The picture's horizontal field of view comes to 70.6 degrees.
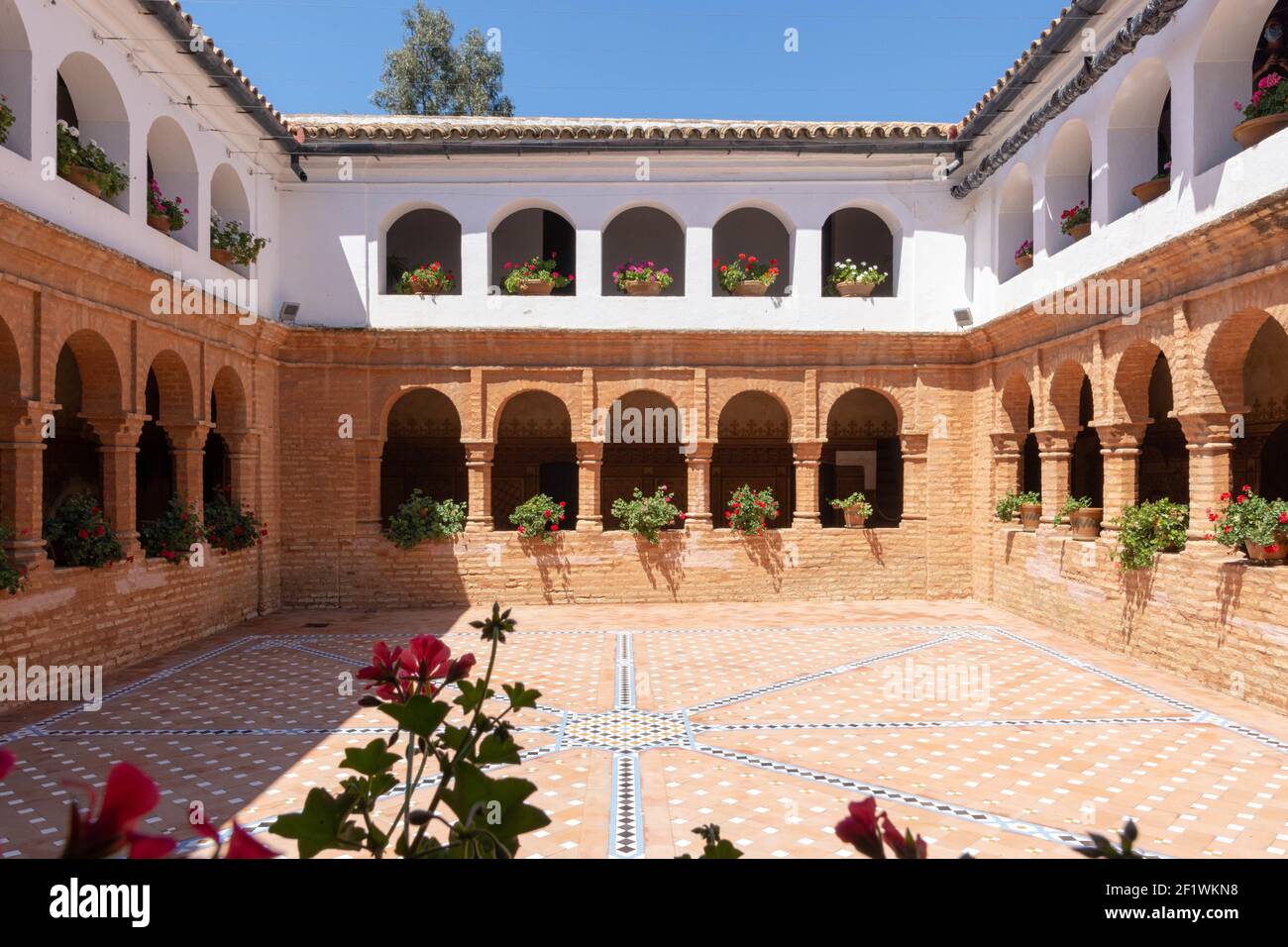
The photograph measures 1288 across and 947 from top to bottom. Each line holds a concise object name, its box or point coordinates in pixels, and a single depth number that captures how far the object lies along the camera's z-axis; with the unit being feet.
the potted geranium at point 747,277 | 48.98
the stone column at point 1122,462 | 36.94
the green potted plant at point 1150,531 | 33.37
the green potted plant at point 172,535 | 37.17
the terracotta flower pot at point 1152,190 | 33.37
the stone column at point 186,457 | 39.93
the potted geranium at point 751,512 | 49.21
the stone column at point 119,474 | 34.73
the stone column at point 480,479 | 49.37
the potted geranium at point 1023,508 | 44.60
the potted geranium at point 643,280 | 48.85
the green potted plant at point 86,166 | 30.60
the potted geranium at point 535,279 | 48.62
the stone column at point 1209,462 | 31.09
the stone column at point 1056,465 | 42.45
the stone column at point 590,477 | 49.75
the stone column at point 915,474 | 49.96
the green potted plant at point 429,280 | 48.47
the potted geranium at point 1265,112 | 27.30
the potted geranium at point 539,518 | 48.21
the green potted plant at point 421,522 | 47.96
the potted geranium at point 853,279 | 49.19
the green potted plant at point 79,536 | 31.60
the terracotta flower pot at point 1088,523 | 39.88
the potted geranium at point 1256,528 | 27.91
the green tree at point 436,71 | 91.56
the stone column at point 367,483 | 48.60
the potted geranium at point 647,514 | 48.73
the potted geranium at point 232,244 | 41.78
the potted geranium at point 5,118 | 26.83
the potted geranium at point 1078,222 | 38.58
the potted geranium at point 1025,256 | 43.29
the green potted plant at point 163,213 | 36.22
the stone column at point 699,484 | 49.85
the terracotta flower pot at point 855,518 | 50.01
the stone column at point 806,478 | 50.26
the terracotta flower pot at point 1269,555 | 27.95
